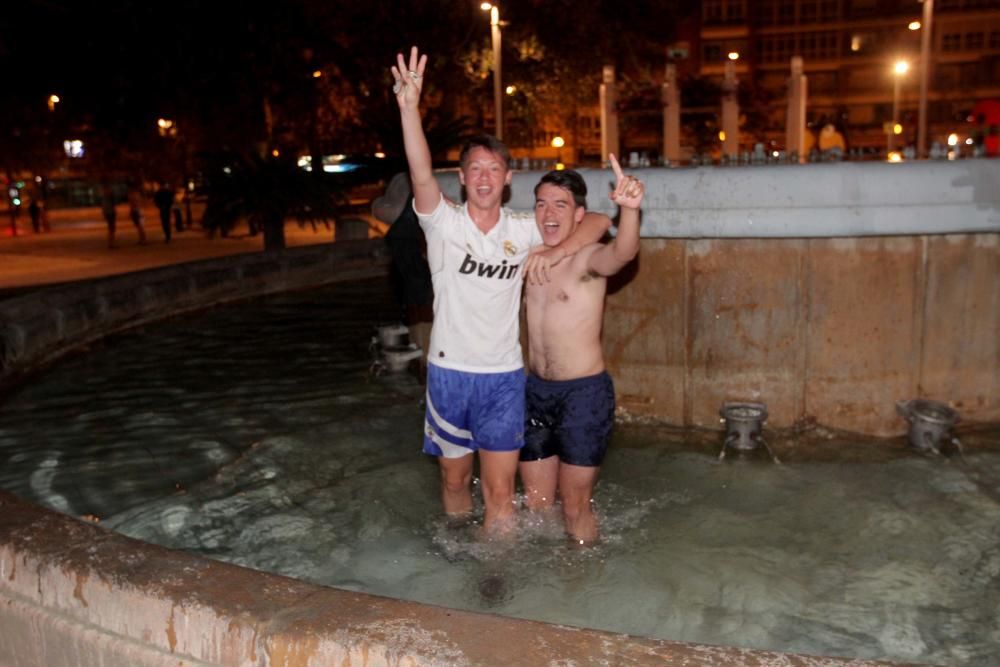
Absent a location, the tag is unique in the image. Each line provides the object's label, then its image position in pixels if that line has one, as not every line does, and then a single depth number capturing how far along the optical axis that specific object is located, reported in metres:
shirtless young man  4.84
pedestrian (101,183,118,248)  22.31
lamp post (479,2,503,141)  26.00
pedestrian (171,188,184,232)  28.14
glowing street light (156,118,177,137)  39.57
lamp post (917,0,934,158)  23.92
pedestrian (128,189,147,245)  23.25
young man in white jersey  4.59
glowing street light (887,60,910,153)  41.94
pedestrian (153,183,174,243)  24.19
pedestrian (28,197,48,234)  27.98
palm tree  17.61
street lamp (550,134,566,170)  43.94
